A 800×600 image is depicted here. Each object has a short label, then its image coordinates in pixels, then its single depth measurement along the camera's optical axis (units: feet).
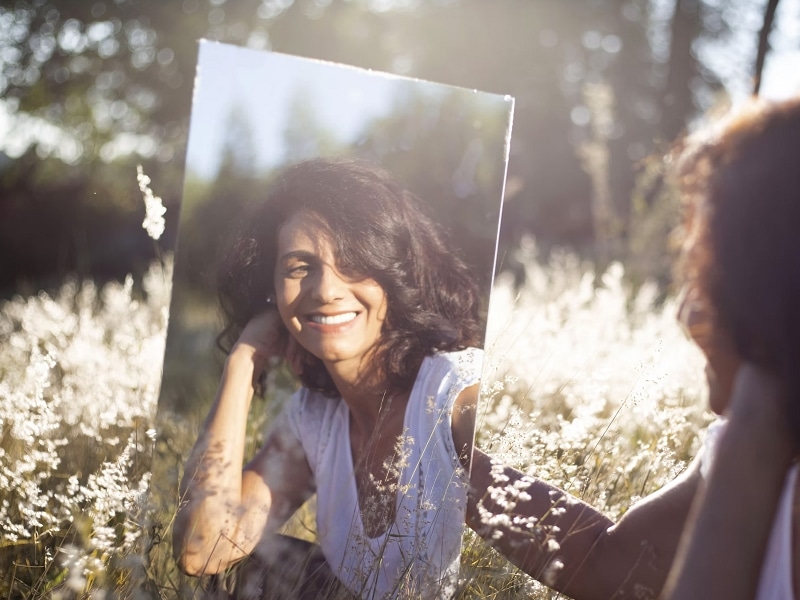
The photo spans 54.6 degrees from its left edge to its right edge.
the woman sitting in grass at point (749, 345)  3.89
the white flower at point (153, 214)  6.08
